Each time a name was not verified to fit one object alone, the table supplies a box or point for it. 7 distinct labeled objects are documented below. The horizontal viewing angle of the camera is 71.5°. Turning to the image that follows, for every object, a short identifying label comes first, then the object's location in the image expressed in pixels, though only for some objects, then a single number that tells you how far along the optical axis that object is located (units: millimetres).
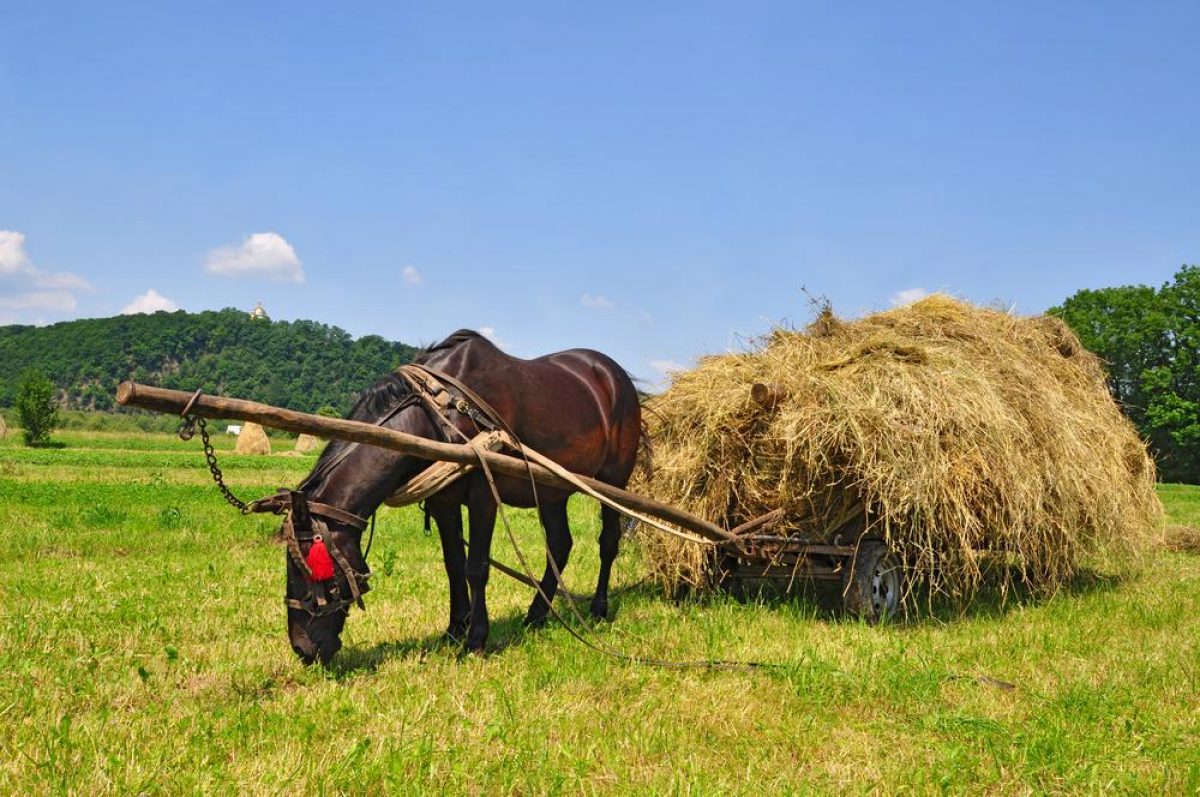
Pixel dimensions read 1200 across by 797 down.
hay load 5597
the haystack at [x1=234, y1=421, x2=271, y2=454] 42000
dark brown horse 4457
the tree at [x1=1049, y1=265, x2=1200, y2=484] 42844
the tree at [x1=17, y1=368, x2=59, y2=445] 40219
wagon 4805
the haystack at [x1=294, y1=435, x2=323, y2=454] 44225
